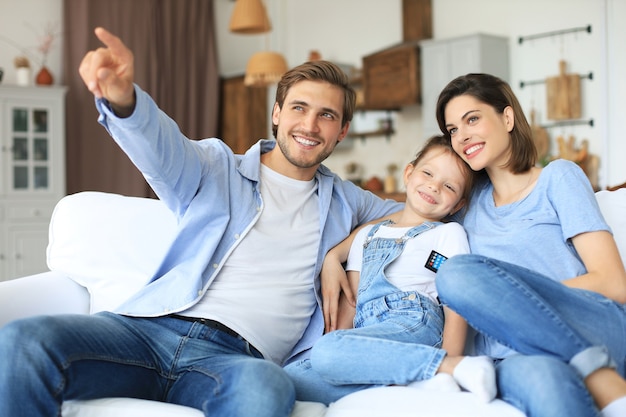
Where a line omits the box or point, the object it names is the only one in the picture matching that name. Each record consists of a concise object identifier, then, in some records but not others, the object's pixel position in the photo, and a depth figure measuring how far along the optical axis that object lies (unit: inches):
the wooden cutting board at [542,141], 205.3
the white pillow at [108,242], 86.8
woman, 58.2
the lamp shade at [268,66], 214.2
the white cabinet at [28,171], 220.5
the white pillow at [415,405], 58.8
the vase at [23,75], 231.1
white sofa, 80.7
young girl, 65.1
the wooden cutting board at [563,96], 199.6
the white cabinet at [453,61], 208.8
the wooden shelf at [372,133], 248.1
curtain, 253.3
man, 61.2
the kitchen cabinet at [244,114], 284.0
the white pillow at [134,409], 62.5
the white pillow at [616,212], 78.6
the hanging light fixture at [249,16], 208.1
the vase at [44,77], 235.5
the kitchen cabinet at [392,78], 225.5
